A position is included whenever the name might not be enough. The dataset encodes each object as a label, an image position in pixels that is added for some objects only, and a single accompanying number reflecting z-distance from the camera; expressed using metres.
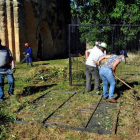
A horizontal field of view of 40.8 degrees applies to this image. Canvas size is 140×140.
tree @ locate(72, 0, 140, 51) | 11.53
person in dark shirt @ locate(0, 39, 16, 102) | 5.42
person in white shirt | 5.91
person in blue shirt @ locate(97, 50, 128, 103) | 5.16
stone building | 12.52
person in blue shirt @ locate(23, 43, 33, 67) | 11.46
